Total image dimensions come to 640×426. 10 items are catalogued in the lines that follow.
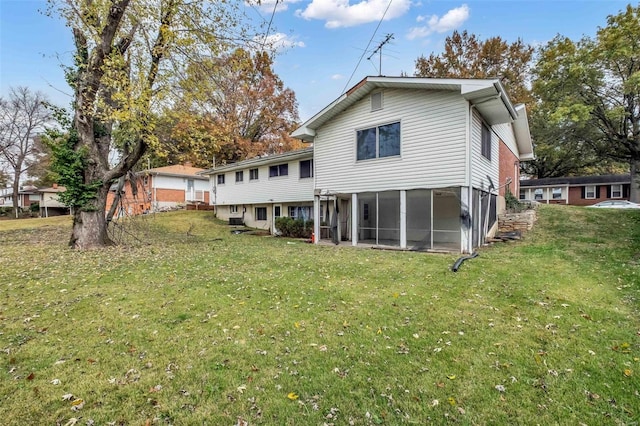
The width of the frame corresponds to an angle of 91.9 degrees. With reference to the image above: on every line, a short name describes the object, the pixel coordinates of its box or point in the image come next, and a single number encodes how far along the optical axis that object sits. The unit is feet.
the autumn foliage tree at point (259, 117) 95.09
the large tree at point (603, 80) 61.67
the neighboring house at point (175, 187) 87.04
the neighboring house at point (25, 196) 146.61
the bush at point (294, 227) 55.26
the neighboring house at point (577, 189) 91.30
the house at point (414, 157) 33.04
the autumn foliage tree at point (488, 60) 84.53
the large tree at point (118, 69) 31.12
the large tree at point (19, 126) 99.50
